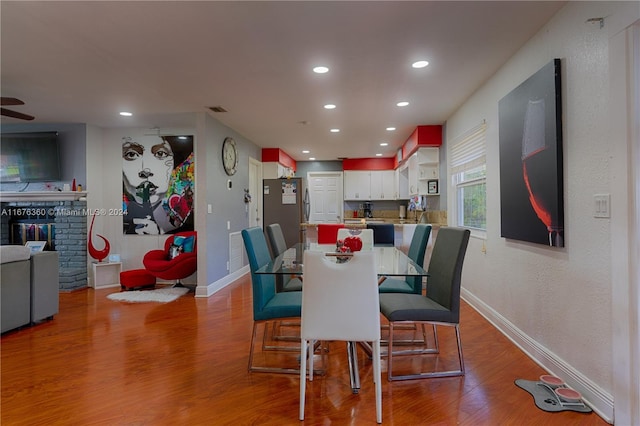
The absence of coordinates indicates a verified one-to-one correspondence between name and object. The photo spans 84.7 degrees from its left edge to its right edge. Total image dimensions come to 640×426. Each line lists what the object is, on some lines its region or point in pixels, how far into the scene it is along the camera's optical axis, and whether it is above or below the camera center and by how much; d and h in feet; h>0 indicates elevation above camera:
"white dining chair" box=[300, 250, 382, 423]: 6.34 -1.60
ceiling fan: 11.18 +3.68
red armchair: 16.40 -2.20
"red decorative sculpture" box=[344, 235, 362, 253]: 8.31 -0.76
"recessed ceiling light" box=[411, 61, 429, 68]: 10.30 +4.37
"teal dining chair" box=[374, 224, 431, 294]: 9.82 -1.96
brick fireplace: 17.37 -0.59
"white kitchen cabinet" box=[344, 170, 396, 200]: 28.78 +2.31
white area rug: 15.20 -3.63
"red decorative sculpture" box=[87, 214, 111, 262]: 17.39 -1.75
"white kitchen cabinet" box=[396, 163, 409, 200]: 24.73 +2.19
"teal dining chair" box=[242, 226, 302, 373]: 7.98 -2.10
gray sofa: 10.71 -2.27
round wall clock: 17.56 +3.01
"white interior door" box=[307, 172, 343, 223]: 29.96 +1.43
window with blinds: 12.71 +1.35
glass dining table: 7.43 -1.28
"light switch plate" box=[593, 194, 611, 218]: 6.22 +0.06
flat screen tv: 16.98 +2.92
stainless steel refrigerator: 22.68 +0.52
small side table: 17.43 -2.95
